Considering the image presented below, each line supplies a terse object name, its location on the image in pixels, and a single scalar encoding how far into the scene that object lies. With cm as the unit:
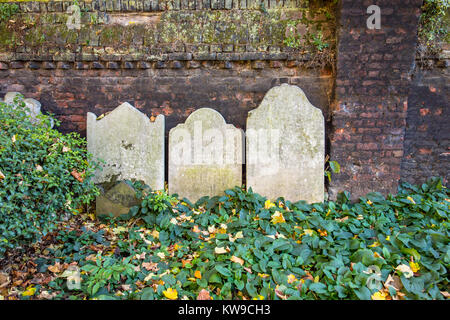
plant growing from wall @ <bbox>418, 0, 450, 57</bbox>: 396
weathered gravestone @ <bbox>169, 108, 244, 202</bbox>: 400
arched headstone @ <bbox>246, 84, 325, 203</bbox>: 397
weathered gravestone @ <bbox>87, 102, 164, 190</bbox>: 395
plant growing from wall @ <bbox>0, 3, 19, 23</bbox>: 418
